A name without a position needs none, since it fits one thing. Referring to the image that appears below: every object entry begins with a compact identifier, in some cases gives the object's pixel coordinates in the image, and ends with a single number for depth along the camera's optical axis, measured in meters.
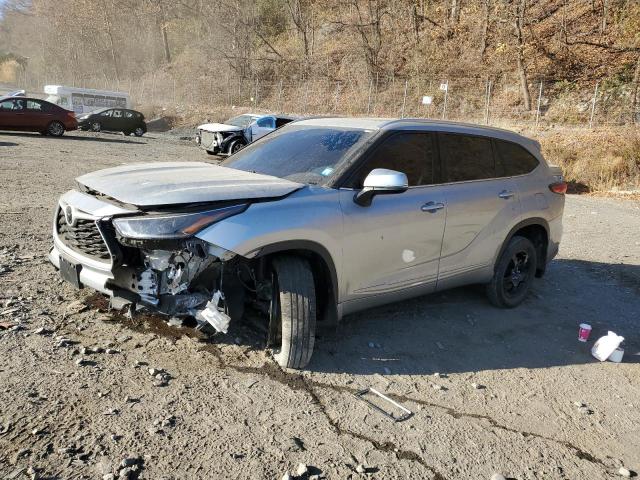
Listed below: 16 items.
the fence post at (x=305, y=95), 36.58
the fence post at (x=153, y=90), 47.17
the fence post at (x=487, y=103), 26.06
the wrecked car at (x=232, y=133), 18.62
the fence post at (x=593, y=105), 22.04
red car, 19.84
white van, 32.31
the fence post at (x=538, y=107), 24.00
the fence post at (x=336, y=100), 35.00
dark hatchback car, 26.48
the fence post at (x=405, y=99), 31.59
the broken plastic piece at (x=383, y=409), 3.23
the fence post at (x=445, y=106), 28.12
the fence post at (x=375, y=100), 32.76
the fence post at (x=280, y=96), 38.63
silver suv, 3.29
